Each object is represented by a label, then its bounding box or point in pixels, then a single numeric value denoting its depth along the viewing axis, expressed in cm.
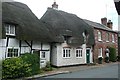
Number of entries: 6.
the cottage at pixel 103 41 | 1480
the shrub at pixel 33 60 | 831
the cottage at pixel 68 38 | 1170
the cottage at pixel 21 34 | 876
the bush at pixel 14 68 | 745
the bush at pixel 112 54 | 1634
